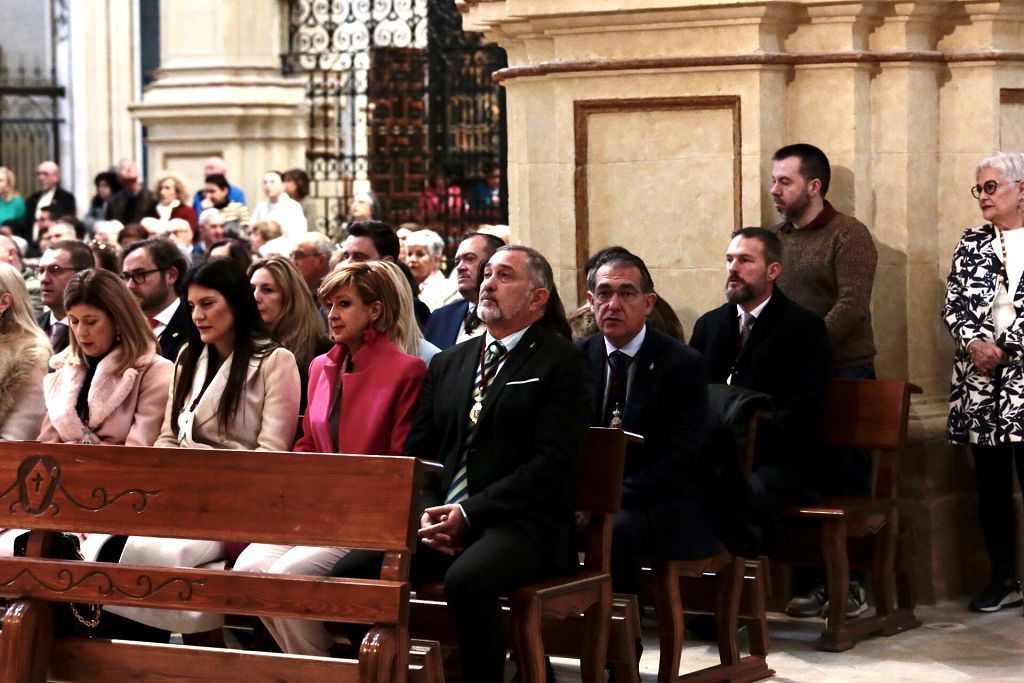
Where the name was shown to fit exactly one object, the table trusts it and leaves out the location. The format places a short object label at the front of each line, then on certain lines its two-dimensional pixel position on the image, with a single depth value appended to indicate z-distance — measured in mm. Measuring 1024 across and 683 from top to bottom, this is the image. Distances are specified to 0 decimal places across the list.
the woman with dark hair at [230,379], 9279
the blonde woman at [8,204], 22762
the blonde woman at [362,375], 8913
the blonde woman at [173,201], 20312
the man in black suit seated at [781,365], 10046
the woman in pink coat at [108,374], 9581
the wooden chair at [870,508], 10121
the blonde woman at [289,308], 10464
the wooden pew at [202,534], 7049
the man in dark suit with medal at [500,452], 7851
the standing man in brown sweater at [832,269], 10597
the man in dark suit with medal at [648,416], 9000
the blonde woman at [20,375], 10121
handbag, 7752
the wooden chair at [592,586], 8135
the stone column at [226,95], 25247
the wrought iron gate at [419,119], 23412
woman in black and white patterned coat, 10527
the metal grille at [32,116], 29591
